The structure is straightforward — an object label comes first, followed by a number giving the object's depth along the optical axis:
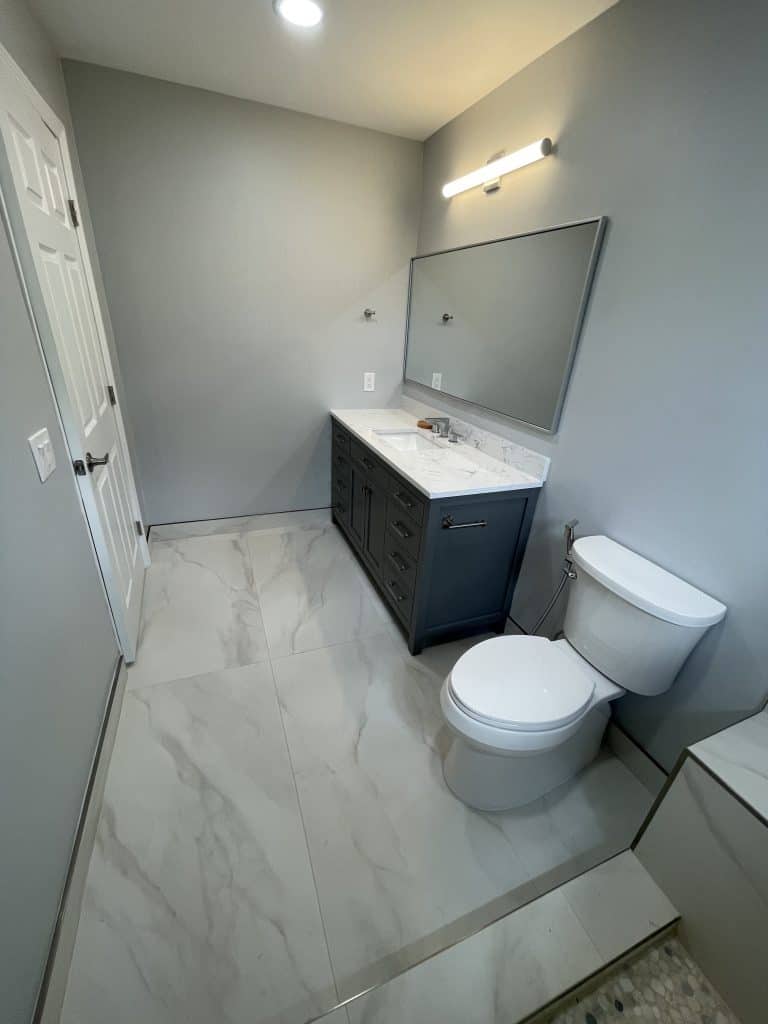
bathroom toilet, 1.19
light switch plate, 1.12
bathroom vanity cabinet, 1.71
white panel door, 1.24
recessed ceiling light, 1.37
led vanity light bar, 1.54
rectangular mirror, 1.55
